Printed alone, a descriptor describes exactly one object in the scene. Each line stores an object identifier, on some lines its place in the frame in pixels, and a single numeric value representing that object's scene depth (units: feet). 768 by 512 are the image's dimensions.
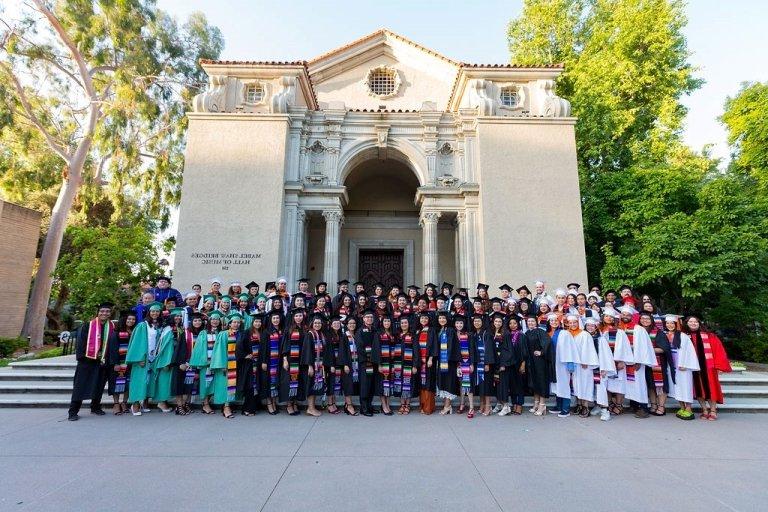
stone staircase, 26.63
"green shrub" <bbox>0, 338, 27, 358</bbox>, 53.47
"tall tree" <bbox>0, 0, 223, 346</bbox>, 62.85
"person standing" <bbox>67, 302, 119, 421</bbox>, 23.68
